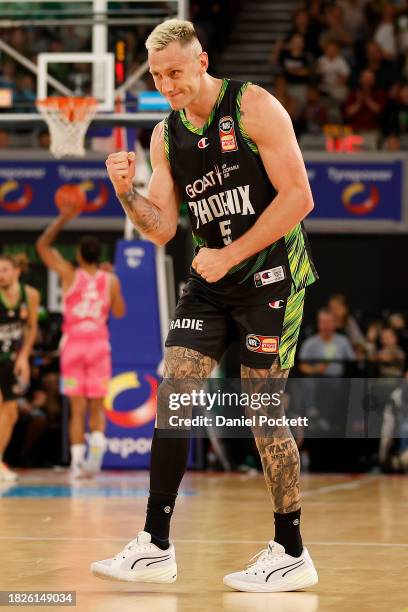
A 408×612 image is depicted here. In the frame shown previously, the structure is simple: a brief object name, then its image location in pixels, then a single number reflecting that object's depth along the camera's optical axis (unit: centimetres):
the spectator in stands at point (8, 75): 1525
